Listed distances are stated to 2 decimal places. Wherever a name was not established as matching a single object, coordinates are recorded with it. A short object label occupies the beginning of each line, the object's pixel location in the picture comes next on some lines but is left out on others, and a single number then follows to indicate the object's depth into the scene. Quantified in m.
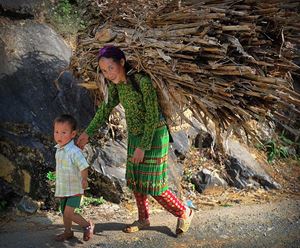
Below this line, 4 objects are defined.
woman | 3.53
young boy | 3.46
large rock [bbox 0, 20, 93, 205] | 4.41
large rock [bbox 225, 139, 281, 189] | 5.49
